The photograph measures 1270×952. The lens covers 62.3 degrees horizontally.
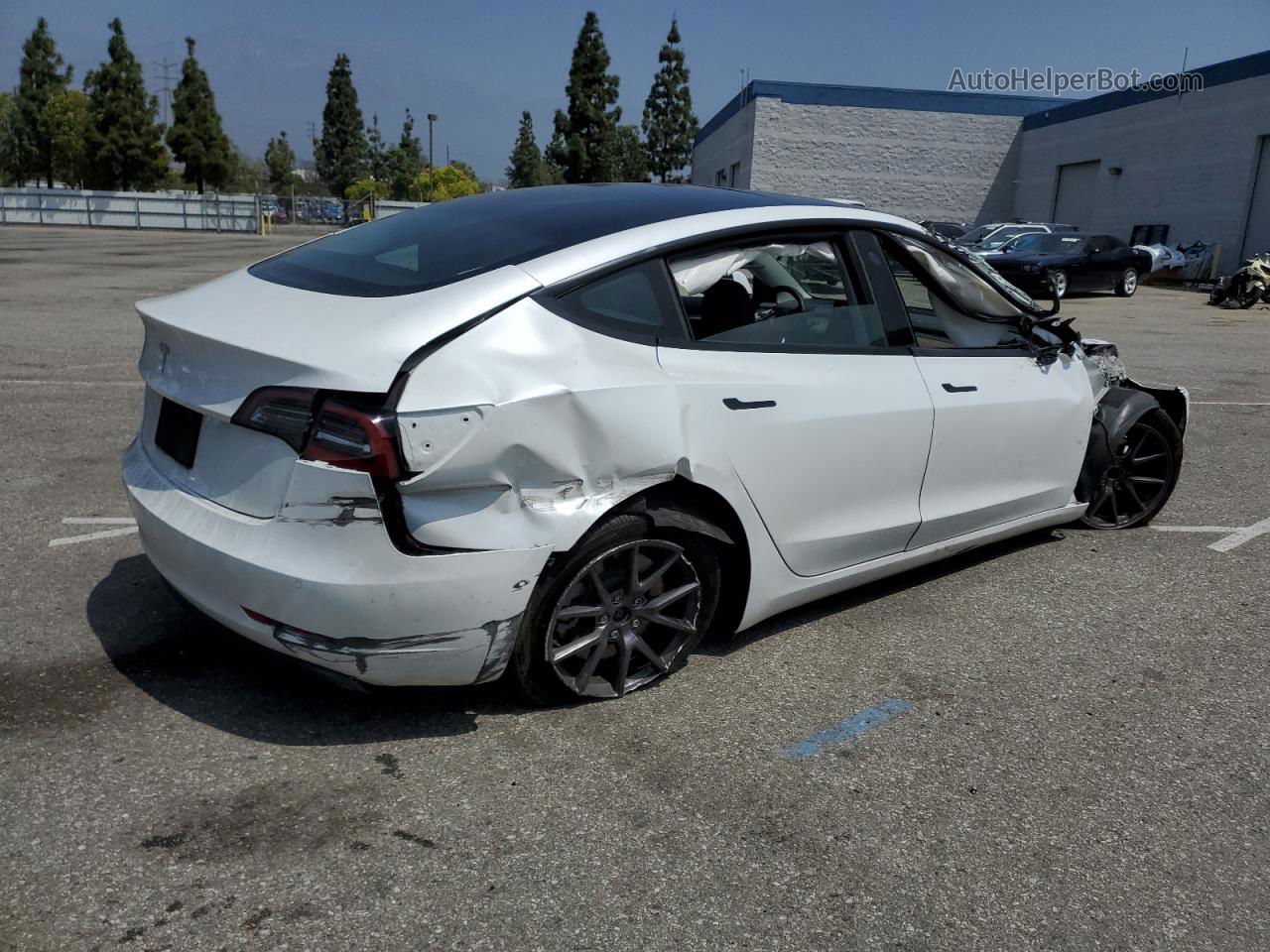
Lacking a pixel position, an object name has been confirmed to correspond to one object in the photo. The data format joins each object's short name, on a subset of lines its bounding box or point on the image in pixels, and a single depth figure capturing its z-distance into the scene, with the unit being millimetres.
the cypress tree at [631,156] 76500
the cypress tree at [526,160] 93125
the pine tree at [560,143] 64938
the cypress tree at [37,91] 64938
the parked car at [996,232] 26683
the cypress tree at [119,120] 57969
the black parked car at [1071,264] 21172
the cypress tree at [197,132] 64688
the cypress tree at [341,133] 86000
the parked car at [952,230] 29547
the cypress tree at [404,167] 98625
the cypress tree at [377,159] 100625
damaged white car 2746
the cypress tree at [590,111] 64562
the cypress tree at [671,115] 74750
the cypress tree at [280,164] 103500
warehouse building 38750
